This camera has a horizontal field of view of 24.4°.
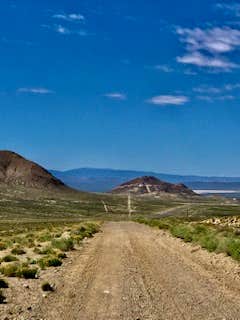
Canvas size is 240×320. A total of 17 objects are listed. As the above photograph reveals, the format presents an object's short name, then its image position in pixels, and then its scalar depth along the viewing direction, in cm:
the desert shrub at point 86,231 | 4500
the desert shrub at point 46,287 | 1673
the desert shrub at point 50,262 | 2277
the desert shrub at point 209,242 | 2773
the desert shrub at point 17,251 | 2936
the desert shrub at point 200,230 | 3929
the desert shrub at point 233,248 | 2333
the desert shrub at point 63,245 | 3082
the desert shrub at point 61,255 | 2658
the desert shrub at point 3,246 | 3324
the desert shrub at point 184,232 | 3665
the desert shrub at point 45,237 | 4057
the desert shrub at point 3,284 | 1708
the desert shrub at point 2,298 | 1492
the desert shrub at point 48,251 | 2895
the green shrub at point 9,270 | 1962
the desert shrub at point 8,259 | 2526
